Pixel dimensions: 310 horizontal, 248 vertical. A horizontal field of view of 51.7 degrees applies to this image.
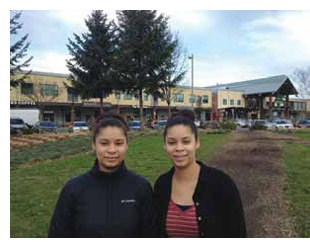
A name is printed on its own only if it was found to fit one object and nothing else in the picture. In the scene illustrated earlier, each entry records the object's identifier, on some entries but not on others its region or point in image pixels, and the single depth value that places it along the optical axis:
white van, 22.98
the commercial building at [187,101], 27.11
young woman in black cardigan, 1.52
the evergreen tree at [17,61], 15.00
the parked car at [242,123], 28.27
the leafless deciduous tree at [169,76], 17.80
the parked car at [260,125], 22.98
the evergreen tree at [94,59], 20.42
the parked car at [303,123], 31.81
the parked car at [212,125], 21.19
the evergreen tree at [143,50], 16.89
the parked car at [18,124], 18.53
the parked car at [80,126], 20.83
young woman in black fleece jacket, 1.49
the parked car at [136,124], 23.11
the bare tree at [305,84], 29.50
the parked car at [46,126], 20.91
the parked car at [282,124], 25.93
